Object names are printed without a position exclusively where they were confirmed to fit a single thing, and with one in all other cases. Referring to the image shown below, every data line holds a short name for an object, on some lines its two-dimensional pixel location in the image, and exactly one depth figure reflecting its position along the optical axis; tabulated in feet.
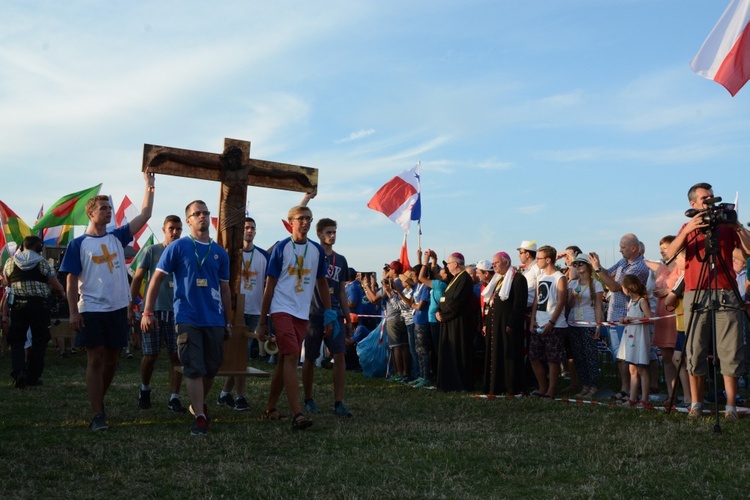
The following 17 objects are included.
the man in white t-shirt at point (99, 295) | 23.45
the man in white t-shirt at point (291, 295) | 24.04
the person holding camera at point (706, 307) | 23.31
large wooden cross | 26.78
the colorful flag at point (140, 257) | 28.52
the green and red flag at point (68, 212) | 53.36
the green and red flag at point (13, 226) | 55.36
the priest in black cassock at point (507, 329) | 33.42
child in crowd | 29.55
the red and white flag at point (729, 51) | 25.05
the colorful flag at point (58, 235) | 68.08
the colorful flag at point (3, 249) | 62.95
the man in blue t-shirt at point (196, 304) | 22.63
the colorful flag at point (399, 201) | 50.85
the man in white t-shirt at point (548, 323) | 32.74
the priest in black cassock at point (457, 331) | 35.76
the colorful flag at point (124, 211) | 74.38
